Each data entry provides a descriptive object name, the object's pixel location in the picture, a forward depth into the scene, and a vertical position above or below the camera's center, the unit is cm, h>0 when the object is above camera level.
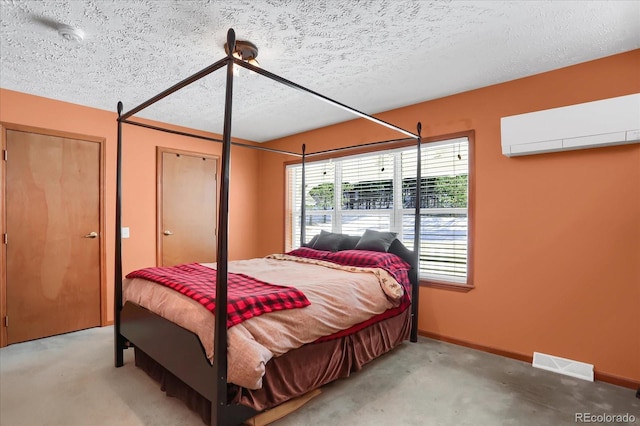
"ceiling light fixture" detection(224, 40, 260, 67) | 233 +113
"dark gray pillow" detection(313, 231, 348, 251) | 386 -39
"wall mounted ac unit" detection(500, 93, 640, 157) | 235 +64
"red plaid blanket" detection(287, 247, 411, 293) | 316 -52
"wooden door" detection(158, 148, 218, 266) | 430 +0
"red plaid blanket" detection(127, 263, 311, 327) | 189 -54
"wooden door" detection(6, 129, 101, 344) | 326 -30
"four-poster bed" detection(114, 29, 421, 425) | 173 -94
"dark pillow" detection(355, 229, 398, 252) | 348 -34
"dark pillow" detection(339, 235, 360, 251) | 384 -40
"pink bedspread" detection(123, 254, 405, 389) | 174 -68
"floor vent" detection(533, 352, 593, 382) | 254 -123
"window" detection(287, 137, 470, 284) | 332 +11
